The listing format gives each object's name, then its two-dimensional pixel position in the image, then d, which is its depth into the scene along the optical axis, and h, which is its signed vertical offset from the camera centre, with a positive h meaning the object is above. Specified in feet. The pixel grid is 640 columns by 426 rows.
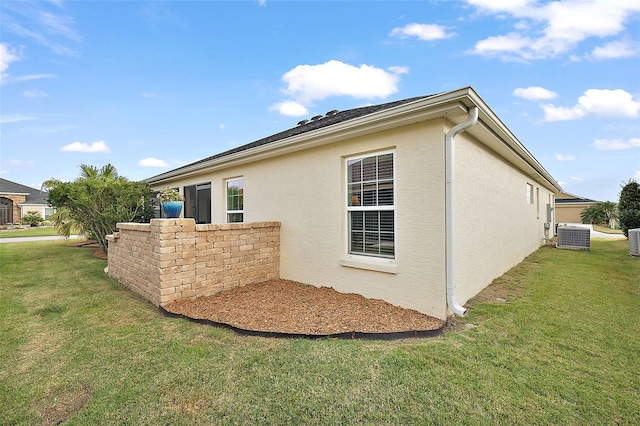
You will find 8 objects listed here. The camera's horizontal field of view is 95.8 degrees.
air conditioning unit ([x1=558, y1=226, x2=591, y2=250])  37.37 -3.66
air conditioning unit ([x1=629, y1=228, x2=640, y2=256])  31.37 -3.51
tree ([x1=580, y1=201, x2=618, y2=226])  79.61 -0.88
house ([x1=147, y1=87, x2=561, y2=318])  13.33 +0.78
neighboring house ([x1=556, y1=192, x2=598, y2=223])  88.91 +0.37
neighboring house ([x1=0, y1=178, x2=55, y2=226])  93.31 +4.45
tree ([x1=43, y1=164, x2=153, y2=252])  29.04 +1.46
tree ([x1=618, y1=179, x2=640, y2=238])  40.45 +0.54
